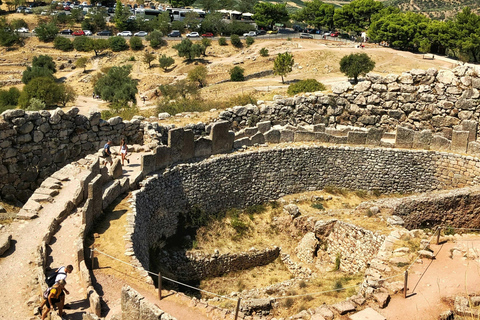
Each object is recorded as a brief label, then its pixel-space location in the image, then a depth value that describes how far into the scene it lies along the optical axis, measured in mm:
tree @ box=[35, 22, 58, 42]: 92562
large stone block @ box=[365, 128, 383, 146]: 23422
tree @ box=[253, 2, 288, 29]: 99850
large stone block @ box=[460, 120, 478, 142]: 23625
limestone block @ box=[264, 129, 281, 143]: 23094
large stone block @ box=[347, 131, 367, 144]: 23469
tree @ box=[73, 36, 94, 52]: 87750
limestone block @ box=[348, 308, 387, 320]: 12031
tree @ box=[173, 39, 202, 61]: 78250
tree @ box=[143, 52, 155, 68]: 79312
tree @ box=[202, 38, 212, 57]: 82038
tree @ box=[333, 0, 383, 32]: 89625
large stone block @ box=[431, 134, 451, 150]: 23438
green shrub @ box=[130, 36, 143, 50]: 87500
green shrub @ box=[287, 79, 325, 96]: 37750
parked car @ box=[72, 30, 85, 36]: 97525
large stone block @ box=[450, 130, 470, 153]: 23188
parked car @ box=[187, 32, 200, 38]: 93562
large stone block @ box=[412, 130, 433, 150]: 23375
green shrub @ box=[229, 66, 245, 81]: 63188
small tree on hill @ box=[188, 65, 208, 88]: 63625
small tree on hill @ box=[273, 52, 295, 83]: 57812
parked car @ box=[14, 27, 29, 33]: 98088
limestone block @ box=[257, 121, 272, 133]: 23234
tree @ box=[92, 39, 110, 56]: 87312
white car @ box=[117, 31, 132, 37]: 97775
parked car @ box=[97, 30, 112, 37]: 99062
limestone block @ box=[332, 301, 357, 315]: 12297
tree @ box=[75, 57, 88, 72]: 79938
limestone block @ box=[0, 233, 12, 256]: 13180
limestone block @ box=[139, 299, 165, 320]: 10617
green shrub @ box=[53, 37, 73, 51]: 89438
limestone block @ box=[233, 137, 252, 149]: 22172
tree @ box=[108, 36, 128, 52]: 88000
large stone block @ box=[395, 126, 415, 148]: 23473
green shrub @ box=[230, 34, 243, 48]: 86188
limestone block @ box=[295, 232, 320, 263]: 19172
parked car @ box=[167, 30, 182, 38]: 95000
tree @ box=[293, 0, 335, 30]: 97125
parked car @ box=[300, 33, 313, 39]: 85544
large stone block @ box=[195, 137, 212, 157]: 20497
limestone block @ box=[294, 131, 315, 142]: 23531
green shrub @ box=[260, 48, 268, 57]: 74188
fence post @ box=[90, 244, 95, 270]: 13242
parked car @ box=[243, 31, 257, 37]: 92188
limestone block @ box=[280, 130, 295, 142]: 23344
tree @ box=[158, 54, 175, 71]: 75812
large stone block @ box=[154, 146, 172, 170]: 18922
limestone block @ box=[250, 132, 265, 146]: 22656
